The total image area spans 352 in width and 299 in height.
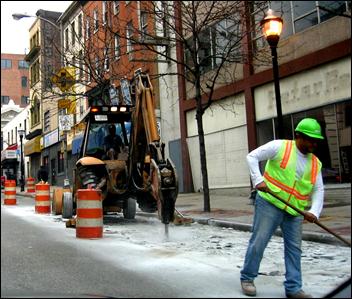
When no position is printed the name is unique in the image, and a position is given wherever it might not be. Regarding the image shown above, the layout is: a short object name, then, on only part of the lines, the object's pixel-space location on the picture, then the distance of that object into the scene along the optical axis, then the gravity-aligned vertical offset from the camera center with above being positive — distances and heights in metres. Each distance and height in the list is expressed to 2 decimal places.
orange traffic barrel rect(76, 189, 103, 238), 8.62 -0.46
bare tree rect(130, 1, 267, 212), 9.09 +3.23
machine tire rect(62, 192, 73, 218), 12.09 -0.41
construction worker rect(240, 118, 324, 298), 4.31 -0.17
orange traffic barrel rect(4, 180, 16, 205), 16.91 -0.08
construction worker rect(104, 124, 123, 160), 10.87 +0.94
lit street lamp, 6.11 +2.10
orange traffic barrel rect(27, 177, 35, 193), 16.03 +0.28
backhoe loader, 8.76 +0.57
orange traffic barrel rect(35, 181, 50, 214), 14.51 -0.33
